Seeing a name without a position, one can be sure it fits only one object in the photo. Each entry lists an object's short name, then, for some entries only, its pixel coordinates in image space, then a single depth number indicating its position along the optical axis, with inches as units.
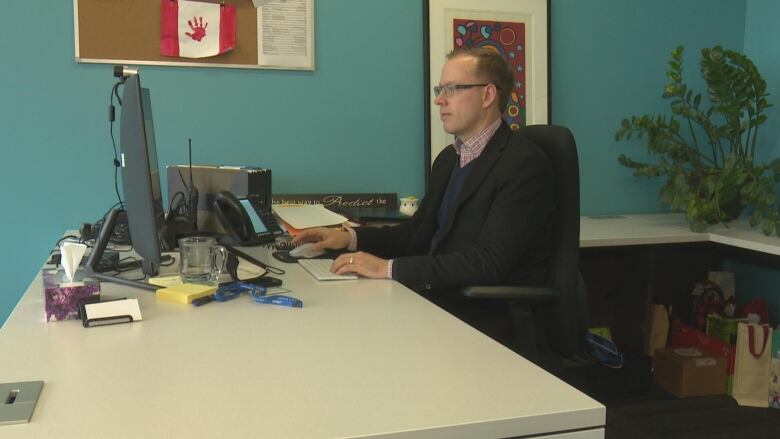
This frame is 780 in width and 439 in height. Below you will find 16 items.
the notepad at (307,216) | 86.5
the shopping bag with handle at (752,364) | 108.5
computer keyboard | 65.8
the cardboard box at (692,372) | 111.7
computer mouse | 77.7
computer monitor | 56.3
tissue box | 49.4
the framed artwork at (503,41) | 115.0
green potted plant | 106.7
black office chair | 66.8
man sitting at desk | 68.8
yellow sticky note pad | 55.3
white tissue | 54.8
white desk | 31.9
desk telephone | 81.7
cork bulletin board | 99.6
